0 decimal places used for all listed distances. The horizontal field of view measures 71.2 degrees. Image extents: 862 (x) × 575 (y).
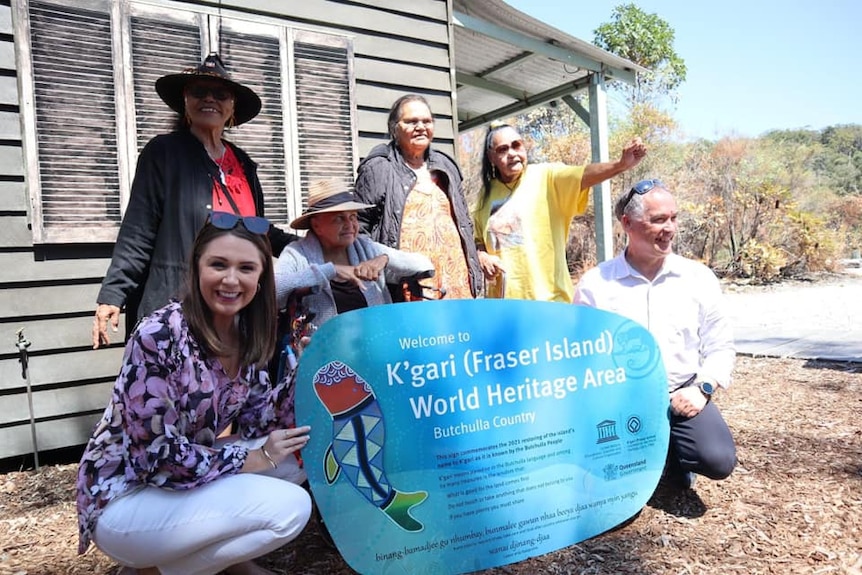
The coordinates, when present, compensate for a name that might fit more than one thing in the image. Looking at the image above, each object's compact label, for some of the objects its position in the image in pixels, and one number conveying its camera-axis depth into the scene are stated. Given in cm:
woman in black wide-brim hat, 237
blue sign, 188
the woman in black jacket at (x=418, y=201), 271
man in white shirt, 246
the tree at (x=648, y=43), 2538
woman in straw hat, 231
